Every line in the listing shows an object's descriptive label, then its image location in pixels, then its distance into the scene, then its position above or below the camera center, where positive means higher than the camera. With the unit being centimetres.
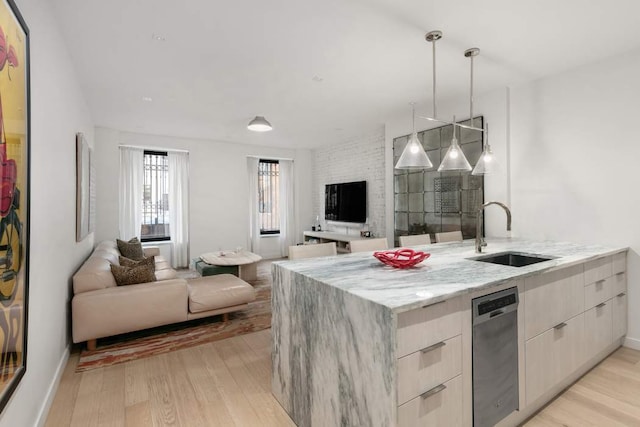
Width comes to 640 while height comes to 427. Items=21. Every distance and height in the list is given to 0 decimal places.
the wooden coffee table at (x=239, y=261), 450 -68
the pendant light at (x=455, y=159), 270 +47
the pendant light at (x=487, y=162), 279 +45
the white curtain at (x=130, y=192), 568 +41
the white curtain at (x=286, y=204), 738 +22
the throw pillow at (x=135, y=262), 308 -49
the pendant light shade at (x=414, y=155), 248 +46
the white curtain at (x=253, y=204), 695 +21
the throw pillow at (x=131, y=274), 294 -57
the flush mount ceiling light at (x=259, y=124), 429 +122
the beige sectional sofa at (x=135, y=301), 266 -82
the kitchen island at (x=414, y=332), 129 -60
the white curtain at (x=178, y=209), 611 +9
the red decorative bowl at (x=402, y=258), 189 -28
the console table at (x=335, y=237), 597 -47
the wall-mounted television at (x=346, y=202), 605 +24
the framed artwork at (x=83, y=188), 308 +29
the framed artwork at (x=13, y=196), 116 +8
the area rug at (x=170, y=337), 265 -119
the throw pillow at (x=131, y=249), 454 -52
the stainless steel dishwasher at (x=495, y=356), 152 -73
